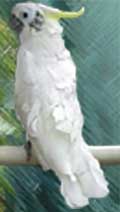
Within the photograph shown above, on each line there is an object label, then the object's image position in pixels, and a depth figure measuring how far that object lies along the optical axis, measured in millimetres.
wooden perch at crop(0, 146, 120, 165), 2152
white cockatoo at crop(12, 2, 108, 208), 2068
